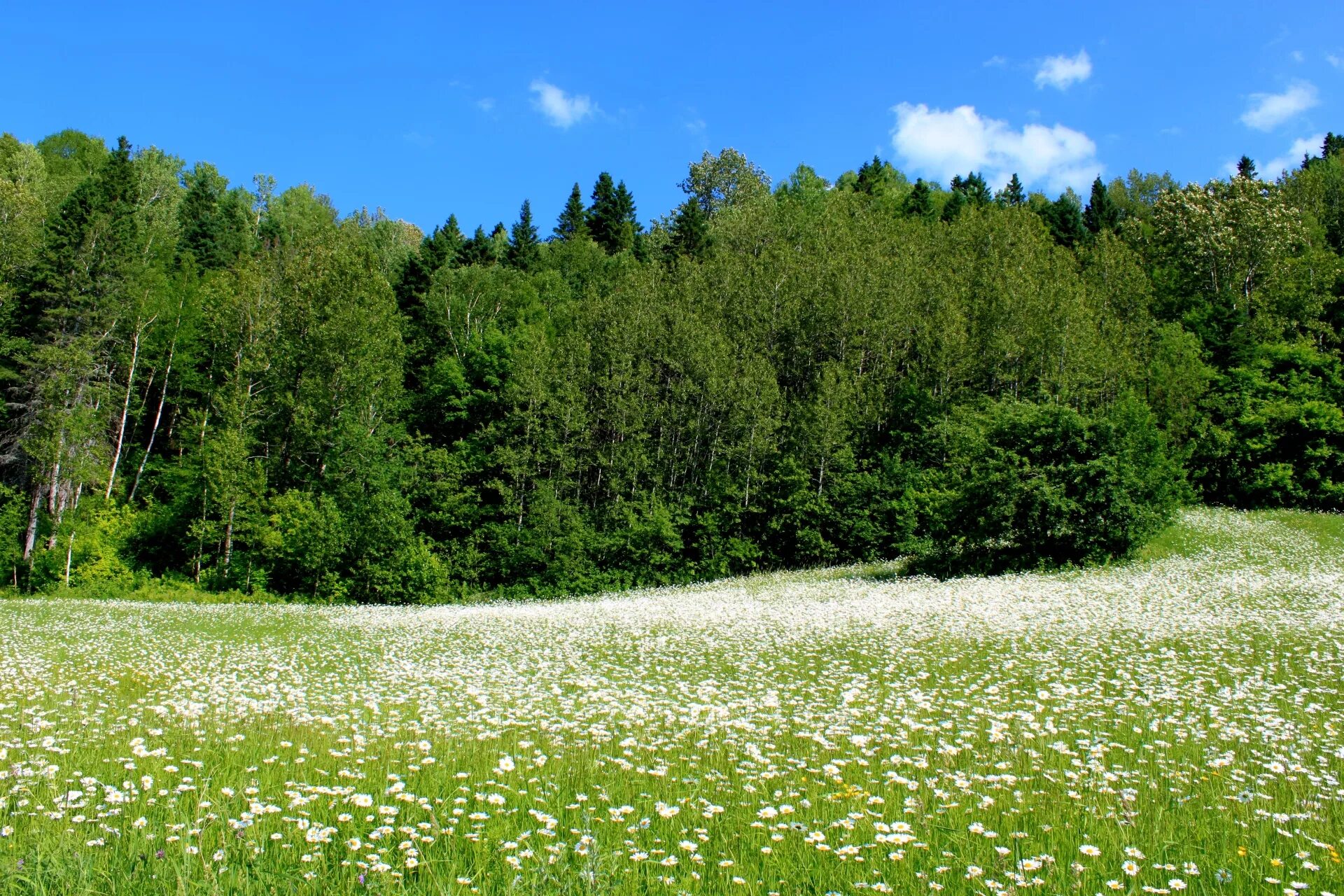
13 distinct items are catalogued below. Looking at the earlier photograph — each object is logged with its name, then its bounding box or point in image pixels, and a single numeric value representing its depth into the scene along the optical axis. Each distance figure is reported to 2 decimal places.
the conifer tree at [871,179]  105.62
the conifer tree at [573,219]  99.69
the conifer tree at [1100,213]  89.31
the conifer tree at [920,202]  92.69
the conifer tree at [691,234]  78.88
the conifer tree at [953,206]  89.31
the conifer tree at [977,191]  94.18
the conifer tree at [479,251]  84.81
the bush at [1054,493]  29.36
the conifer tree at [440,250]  75.19
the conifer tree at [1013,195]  101.06
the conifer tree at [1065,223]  81.94
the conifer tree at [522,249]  83.25
